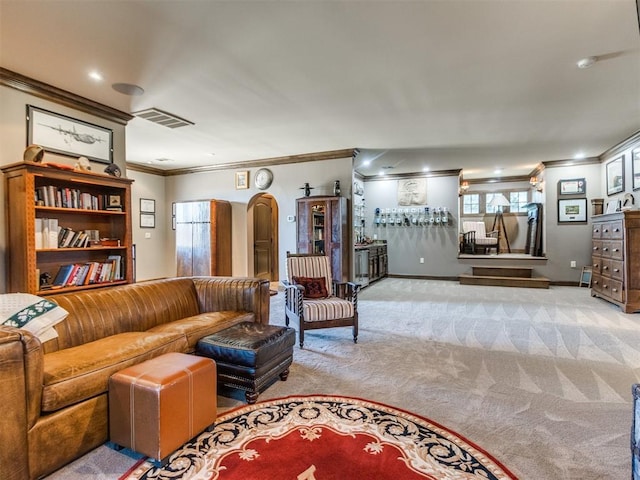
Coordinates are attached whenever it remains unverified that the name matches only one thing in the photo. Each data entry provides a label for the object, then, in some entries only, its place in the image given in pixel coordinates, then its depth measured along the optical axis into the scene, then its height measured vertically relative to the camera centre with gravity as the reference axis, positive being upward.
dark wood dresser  4.73 -0.39
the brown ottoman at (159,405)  1.68 -0.89
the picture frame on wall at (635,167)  5.25 +1.04
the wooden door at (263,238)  7.46 -0.08
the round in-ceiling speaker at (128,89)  3.38 +1.50
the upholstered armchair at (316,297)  3.48 -0.72
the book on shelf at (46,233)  3.14 +0.03
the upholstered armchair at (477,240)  8.86 -0.17
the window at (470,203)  9.78 +0.89
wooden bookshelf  3.01 +0.16
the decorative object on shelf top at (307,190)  6.29 +0.83
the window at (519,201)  9.27 +0.90
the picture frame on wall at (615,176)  5.88 +1.04
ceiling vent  4.11 +1.50
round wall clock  6.84 +1.15
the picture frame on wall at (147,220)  7.38 +0.34
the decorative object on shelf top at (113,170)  3.82 +0.74
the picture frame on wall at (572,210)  7.04 +0.48
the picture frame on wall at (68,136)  3.37 +1.09
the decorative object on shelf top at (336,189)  6.08 +0.82
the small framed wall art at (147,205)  7.39 +0.67
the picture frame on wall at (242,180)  7.04 +1.15
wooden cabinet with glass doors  5.94 +0.08
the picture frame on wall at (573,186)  7.02 +0.98
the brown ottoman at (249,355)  2.32 -0.86
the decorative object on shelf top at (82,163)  3.56 +0.77
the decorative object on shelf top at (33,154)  3.11 +0.76
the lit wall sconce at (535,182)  8.06 +1.27
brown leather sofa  1.49 -0.71
